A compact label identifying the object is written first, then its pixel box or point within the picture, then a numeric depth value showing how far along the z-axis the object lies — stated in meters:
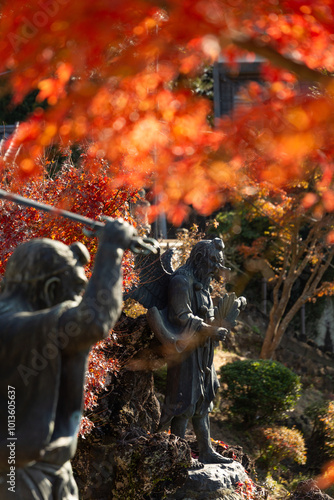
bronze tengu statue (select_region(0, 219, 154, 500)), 2.97
